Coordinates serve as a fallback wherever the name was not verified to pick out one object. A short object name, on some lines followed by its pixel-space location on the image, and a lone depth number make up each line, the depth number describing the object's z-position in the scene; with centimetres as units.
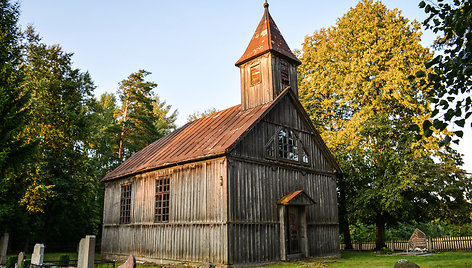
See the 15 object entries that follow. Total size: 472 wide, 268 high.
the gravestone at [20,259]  1254
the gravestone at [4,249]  1598
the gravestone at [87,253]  1039
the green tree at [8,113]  1492
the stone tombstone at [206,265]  945
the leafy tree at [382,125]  2072
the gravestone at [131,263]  859
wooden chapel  1440
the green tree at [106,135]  2921
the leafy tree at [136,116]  3456
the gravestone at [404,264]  1011
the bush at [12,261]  1320
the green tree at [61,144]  2408
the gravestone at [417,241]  2062
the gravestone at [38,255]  1201
